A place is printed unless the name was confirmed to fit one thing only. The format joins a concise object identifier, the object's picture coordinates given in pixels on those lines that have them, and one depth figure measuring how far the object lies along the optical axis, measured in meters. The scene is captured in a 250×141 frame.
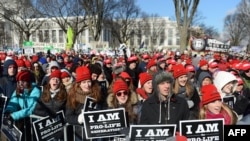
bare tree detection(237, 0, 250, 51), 65.31
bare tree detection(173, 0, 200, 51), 22.83
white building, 89.94
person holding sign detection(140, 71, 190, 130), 4.21
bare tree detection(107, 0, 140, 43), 66.43
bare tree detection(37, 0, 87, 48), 49.03
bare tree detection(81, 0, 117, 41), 32.47
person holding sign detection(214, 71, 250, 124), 4.92
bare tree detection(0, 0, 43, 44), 50.59
